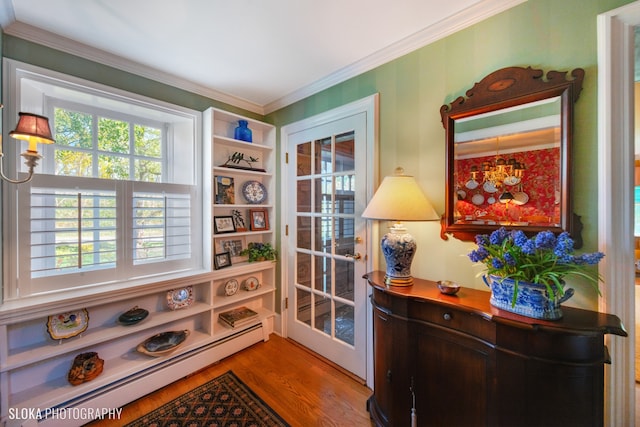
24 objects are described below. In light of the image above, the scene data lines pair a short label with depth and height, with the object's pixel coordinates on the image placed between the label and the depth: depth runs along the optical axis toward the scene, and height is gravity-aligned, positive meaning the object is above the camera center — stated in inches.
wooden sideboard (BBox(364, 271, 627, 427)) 37.4 -26.0
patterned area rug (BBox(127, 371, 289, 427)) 59.5 -49.7
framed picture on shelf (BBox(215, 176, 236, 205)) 91.4 +8.6
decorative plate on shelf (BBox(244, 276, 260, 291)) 98.3 -27.8
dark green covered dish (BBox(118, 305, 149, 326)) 69.2 -28.9
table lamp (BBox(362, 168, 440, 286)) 54.7 -0.1
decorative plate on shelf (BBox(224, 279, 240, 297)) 92.5 -27.5
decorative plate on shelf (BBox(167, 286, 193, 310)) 79.0 -27.1
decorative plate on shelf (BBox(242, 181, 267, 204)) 99.6 +8.8
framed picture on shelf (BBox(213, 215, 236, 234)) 89.4 -3.9
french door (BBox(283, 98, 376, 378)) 75.7 -8.8
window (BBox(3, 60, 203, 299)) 61.1 +5.8
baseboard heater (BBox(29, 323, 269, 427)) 59.4 -45.2
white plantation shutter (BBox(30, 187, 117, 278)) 61.9 -4.3
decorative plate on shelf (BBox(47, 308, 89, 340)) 60.4 -27.4
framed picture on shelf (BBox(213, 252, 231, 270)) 87.4 -16.7
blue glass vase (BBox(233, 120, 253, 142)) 94.7 +31.1
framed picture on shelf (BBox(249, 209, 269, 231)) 100.3 -2.3
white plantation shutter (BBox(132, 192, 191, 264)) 76.8 -4.2
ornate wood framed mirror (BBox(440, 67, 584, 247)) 45.5 +12.3
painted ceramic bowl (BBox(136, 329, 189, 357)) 70.9 -38.3
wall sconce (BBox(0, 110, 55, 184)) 44.9 +14.9
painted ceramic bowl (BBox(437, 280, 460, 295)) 50.7 -15.3
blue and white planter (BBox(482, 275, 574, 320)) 39.0 -14.0
